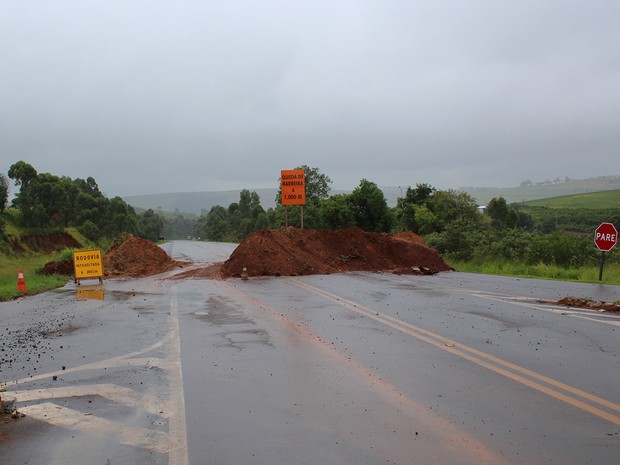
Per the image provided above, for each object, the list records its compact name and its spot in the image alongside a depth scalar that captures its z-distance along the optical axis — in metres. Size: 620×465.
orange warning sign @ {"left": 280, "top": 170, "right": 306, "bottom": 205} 28.33
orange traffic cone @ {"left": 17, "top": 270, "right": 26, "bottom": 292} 17.45
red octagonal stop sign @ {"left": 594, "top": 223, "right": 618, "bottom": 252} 17.94
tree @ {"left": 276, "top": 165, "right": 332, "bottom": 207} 70.44
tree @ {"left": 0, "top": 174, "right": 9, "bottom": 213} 63.84
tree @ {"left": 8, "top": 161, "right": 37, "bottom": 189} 66.56
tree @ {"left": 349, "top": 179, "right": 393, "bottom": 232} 46.56
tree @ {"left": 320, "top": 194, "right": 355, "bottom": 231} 47.06
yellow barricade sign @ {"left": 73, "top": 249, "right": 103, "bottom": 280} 20.22
